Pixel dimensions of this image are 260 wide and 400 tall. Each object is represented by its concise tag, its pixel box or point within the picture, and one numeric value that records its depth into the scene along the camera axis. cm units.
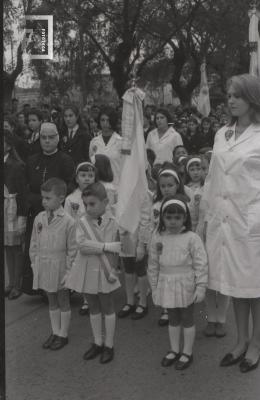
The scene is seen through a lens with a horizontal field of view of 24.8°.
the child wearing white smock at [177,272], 396
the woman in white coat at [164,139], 796
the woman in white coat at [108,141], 689
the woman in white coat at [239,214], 383
